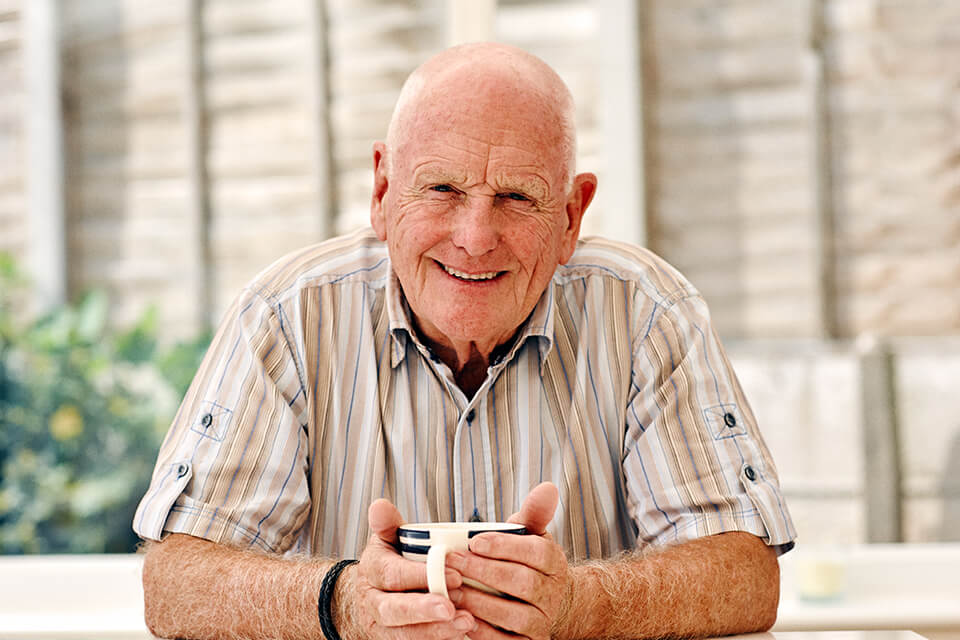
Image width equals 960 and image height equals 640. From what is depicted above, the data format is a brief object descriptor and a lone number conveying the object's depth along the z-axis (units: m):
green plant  3.01
